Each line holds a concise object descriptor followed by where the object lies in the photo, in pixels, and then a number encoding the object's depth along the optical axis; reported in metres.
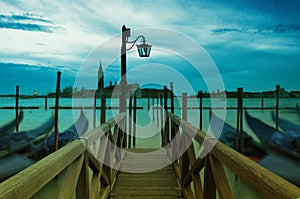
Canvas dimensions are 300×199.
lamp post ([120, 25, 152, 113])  5.70
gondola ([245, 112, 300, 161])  9.66
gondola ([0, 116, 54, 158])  9.38
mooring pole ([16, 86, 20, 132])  16.19
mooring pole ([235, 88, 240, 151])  11.07
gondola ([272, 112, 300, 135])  12.67
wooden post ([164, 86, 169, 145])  6.08
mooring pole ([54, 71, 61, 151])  8.63
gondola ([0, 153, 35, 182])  7.68
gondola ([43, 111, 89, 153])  10.18
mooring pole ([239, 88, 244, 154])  10.10
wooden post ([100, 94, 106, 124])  6.57
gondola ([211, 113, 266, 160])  11.11
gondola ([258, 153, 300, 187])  8.00
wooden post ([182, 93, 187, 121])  5.90
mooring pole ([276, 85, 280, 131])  15.29
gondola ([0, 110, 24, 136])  12.25
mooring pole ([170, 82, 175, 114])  8.32
